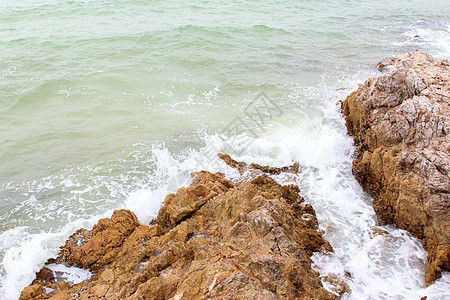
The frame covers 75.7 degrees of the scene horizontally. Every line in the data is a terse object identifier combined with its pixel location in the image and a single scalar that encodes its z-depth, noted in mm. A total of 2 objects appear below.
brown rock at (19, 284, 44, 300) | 5602
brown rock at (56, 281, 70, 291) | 5894
